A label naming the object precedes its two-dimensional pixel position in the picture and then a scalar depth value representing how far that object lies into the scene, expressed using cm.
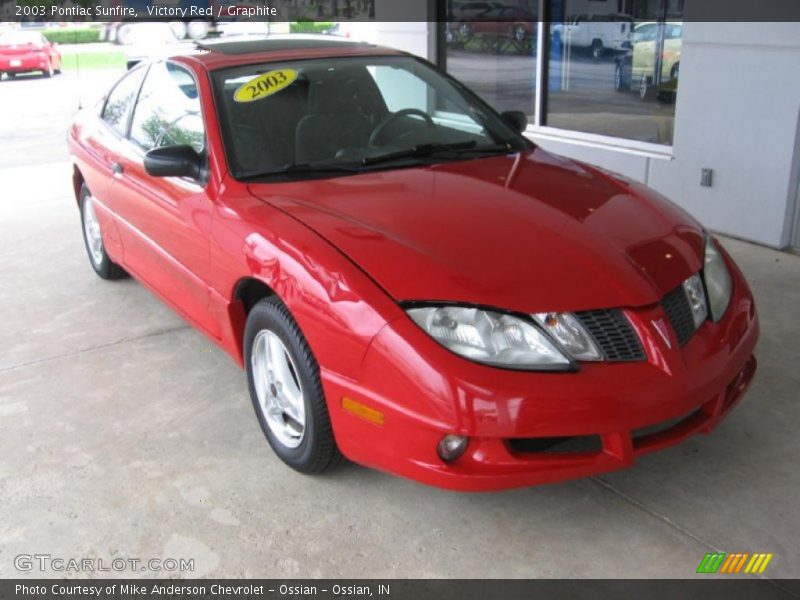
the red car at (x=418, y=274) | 247
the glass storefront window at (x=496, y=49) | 758
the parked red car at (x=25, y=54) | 2027
